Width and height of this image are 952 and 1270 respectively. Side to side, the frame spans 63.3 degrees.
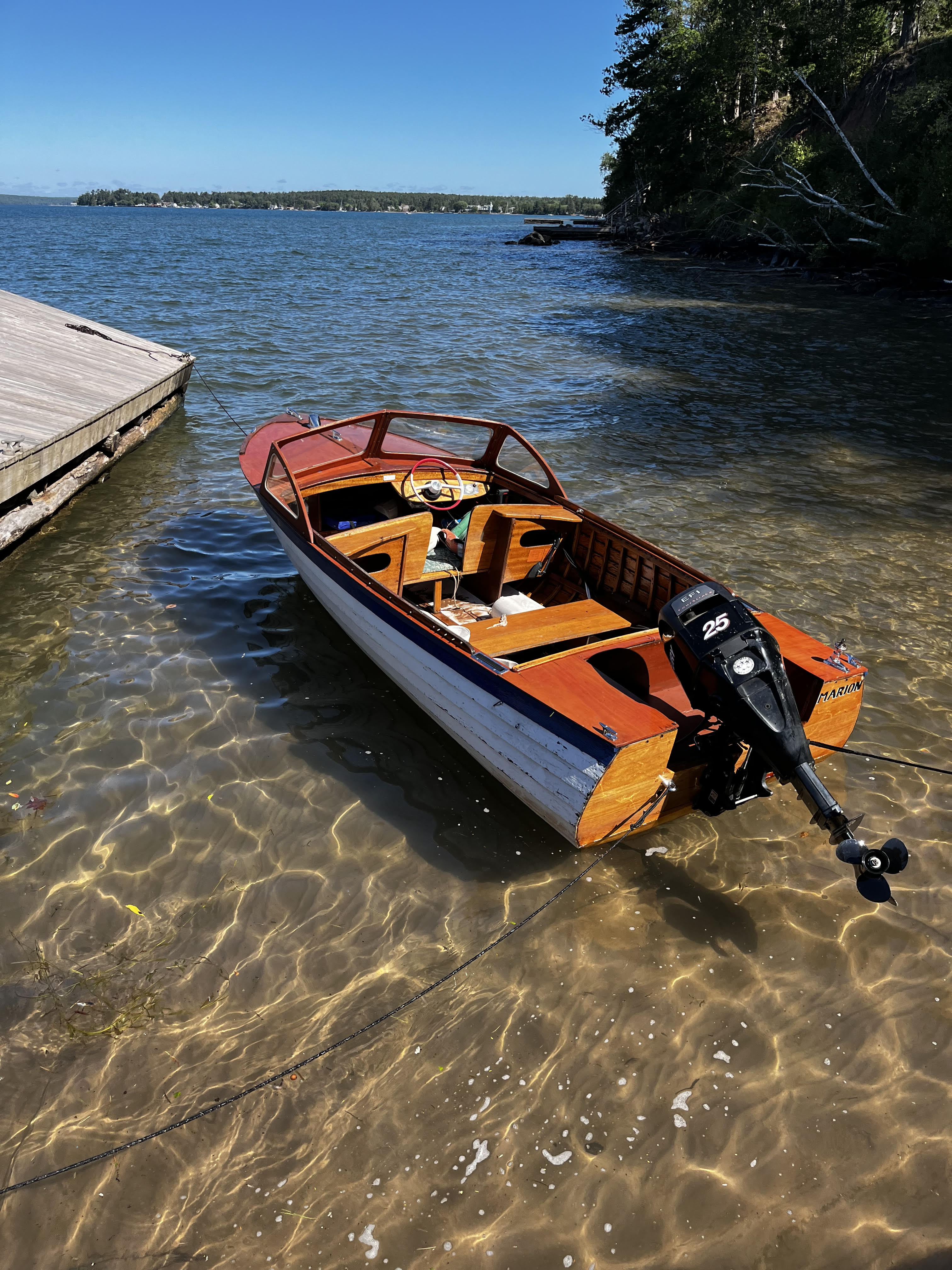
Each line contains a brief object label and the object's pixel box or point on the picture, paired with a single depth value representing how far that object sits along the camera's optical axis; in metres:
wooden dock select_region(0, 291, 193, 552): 9.67
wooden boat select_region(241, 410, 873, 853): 5.02
